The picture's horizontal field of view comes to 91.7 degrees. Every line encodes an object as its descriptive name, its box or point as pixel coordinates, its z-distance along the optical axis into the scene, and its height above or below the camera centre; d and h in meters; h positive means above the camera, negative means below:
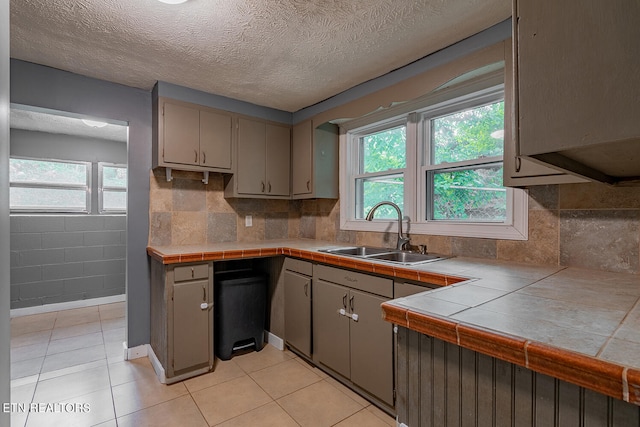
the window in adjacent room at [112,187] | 4.28 +0.35
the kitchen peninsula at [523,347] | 0.65 -0.31
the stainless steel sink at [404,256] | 2.19 -0.32
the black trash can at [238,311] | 2.54 -0.83
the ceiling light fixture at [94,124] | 3.21 +0.93
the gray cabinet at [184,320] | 2.19 -0.78
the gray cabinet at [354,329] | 1.82 -0.76
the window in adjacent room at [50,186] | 3.80 +0.34
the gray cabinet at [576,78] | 0.56 +0.27
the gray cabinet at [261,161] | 2.95 +0.52
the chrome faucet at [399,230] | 2.36 -0.13
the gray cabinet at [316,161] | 3.01 +0.51
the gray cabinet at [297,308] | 2.43 -0.78
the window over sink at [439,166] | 2.03 +0.37
